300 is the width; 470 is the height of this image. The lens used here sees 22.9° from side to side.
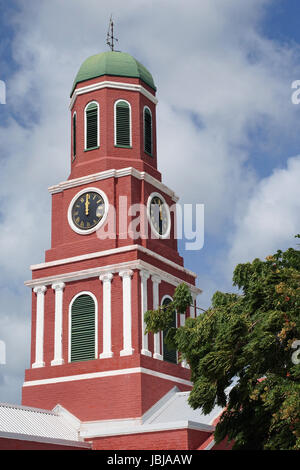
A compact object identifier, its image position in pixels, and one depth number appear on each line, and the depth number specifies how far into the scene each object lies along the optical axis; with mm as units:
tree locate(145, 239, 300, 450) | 19469
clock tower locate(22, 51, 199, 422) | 30078
